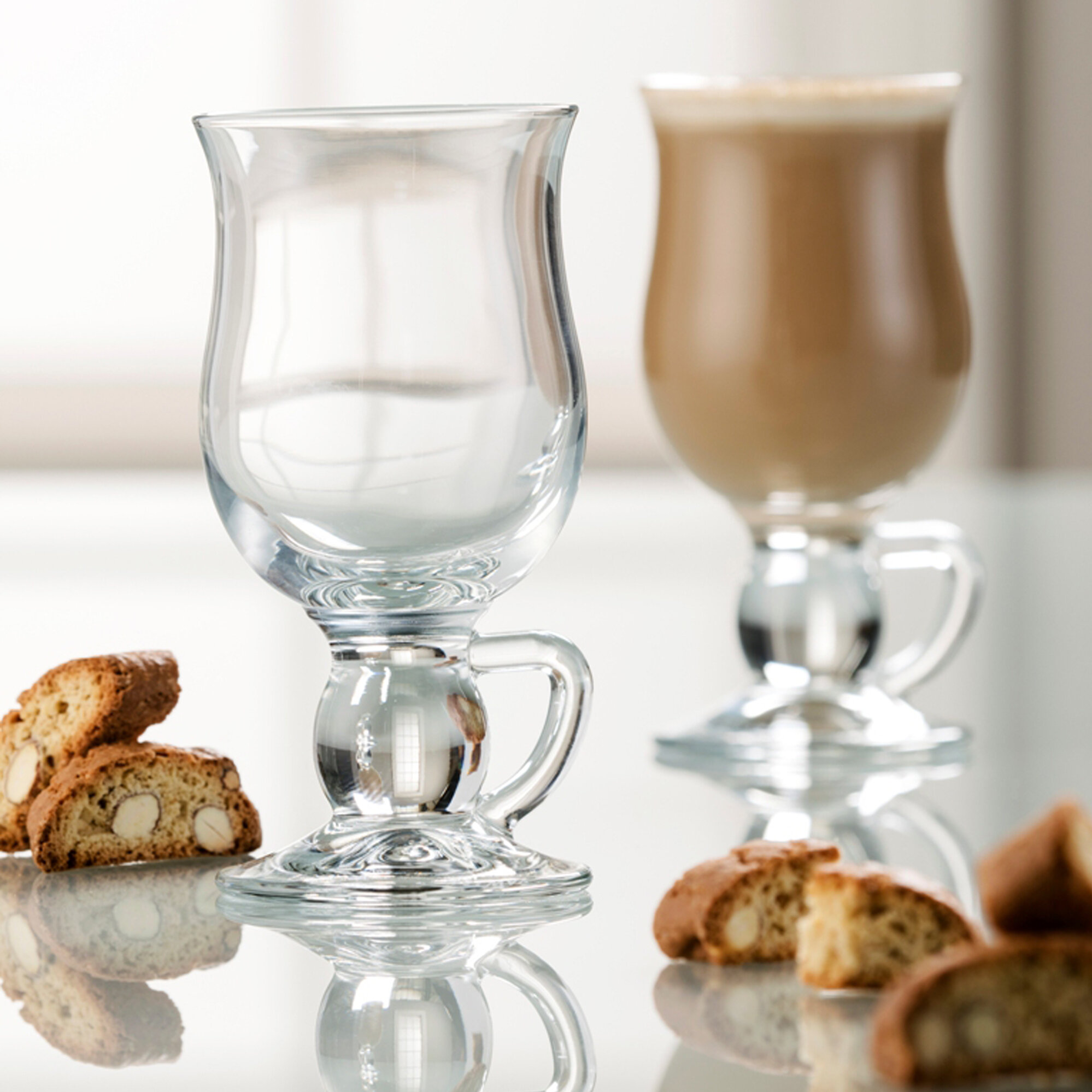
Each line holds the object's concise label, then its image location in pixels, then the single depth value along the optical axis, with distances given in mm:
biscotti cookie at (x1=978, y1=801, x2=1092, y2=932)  748
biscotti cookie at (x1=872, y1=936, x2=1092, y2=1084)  733
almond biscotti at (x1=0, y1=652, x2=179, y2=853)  904
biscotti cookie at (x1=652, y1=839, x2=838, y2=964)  825
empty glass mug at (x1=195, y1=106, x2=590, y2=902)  844
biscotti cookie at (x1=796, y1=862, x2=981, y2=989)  795
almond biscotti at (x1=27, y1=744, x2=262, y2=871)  895
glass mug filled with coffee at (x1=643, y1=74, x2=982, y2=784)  1059
